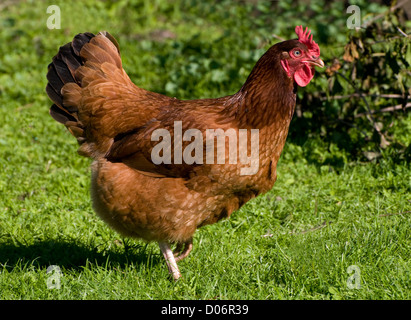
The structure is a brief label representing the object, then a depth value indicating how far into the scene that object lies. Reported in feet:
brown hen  11.82
